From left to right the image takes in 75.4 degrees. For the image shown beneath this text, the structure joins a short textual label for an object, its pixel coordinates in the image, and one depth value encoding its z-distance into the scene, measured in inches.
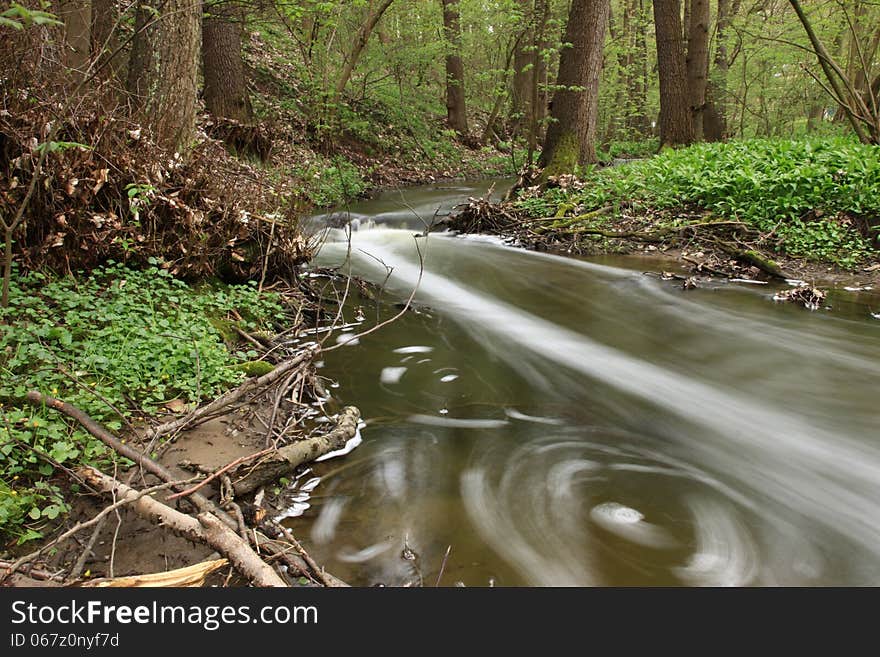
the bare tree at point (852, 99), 361.4
